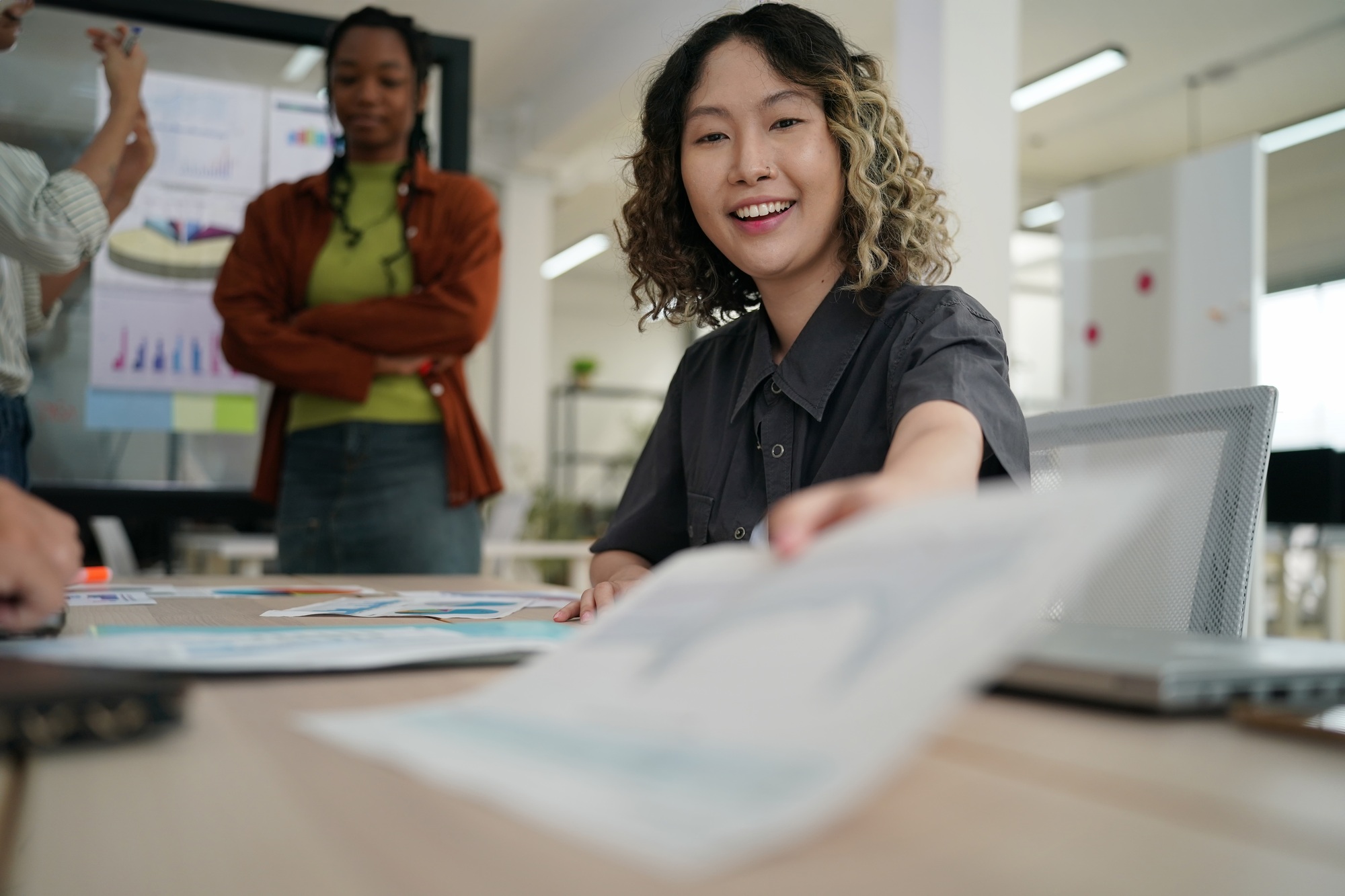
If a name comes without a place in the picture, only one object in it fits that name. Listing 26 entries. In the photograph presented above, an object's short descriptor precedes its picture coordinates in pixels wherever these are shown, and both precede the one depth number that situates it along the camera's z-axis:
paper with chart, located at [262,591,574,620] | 0.96
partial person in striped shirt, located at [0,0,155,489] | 1.51
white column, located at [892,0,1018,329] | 3.19
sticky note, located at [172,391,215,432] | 2.66
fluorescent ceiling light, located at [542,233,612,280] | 10.73
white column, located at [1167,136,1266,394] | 4.49
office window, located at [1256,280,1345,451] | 8.64
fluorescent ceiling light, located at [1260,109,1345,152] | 6.96
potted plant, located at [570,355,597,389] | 10.66
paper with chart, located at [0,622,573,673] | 0.57
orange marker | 1.30
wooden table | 0.28
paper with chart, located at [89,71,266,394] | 2.59
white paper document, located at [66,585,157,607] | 1.00
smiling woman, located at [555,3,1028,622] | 1.14
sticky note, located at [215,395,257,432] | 2.70
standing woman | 1.88
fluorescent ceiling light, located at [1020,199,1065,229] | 8.61
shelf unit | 10.98
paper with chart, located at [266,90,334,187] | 2.76
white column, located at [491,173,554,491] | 6.93
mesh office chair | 1.01
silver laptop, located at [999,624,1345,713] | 0.49
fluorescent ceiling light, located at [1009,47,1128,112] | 6.02
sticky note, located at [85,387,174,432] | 2.57
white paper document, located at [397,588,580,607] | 1.16
